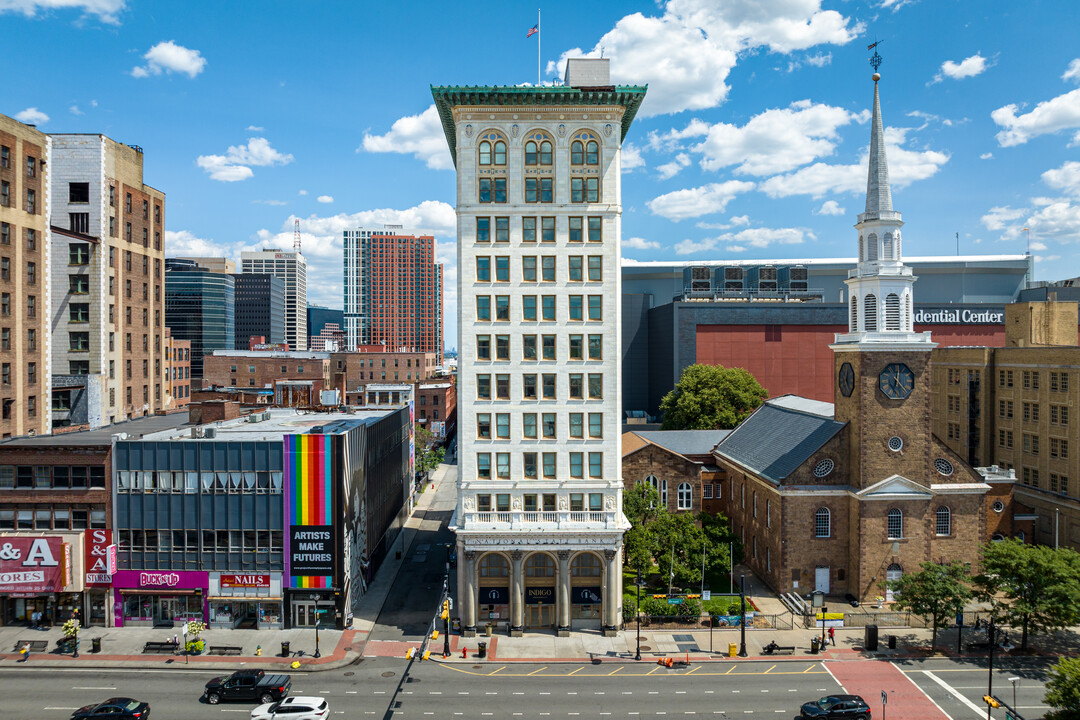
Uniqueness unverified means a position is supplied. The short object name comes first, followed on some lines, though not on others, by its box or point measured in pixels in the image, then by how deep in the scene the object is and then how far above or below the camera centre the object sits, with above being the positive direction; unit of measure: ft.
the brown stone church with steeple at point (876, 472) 181.68 -29.73
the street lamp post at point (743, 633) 150.00 -59.53
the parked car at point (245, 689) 129.39 -60.73
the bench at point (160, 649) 151.29 -62.17
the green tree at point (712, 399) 314.96 -17.31
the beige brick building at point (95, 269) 233.96 +31.69
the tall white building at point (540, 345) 163.53 +3.84
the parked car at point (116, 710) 118.01 -59.25
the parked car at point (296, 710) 118.93 -59.63
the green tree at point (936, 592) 153.58 -51.24
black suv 120.26 -60.19
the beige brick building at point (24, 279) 197.36 +24.24
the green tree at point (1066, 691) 90.53 -43.64
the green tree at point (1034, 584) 144.36 -47.39
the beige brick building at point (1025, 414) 210.79 -18.59
